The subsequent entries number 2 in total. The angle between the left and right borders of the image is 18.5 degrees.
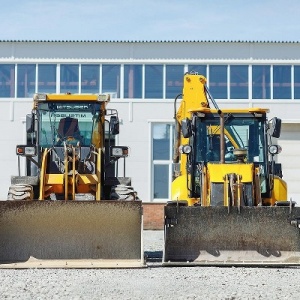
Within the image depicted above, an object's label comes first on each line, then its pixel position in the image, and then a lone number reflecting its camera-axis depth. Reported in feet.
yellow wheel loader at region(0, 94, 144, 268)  45.83
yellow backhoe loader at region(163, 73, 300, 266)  46.37
